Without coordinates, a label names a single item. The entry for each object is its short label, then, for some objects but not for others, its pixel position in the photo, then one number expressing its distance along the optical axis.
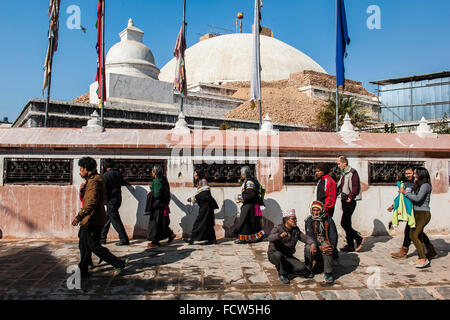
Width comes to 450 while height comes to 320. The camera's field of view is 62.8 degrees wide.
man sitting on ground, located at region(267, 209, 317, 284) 4.28
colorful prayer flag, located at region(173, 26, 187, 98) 12.29
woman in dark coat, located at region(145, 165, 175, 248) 5.86
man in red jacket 5.01
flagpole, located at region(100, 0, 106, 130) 10.20
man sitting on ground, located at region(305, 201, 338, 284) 4.39
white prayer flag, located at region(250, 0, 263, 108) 11.29
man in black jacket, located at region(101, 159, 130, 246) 5.82
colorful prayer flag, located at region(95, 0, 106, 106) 10.23
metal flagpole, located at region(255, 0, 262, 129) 11.43
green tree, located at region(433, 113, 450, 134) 20.59
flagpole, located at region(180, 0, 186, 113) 12.20
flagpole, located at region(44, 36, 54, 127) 10.70
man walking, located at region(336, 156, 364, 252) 5.52
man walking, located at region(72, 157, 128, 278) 4.23
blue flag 10.14
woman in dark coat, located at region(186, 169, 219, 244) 6.07
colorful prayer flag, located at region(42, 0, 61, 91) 10.72
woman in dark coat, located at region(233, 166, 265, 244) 6.04
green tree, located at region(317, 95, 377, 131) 23.72
